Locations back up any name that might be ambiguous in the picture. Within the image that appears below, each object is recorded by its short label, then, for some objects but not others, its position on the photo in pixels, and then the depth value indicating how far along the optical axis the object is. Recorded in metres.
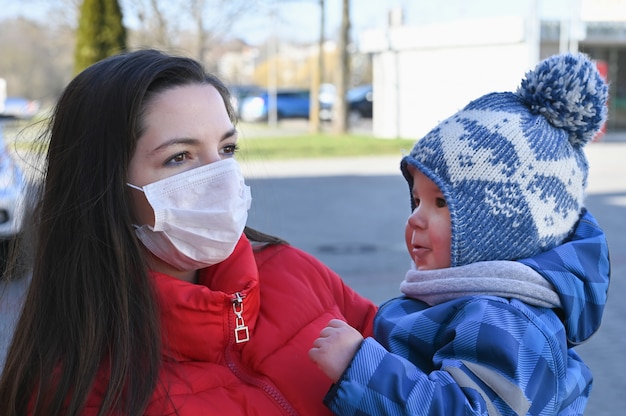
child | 1.63
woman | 1.67
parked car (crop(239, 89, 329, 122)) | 39.28
